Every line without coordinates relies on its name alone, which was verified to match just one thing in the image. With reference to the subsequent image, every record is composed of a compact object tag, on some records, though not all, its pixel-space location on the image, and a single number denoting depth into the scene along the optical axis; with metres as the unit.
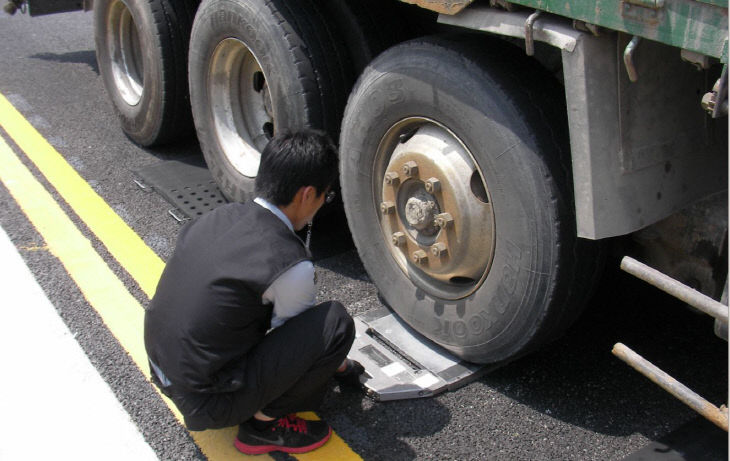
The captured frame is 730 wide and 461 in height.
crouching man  2.16
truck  1.92
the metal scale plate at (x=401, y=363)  2.60
